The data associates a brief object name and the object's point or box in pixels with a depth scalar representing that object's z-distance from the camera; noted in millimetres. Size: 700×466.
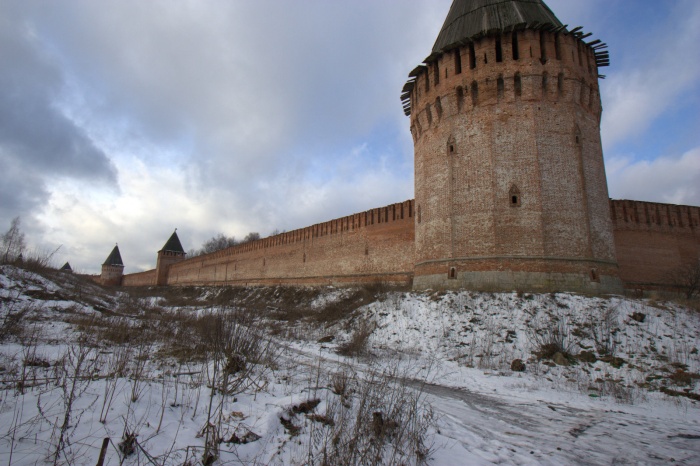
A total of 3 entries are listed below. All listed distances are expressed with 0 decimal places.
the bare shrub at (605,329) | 7900
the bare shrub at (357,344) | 8242
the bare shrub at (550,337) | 7703
